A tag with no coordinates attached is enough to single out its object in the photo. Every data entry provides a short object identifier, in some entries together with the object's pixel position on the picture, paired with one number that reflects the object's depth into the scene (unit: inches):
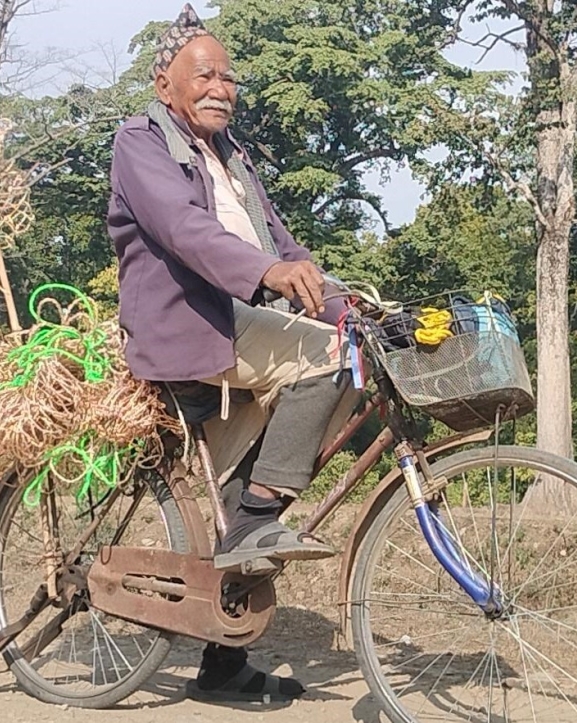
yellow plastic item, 119.3
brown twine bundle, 139.6
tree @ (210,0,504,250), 791.7
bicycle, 122.6
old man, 126.9
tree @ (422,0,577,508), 491.5
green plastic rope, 142.3
